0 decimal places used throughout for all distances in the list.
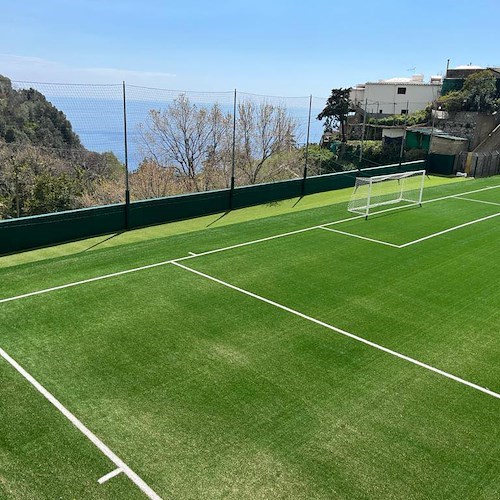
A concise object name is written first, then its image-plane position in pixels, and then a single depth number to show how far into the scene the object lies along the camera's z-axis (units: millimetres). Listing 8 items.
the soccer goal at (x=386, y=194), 22766
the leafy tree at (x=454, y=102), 48562
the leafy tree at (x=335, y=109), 59438
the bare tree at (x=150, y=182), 33469
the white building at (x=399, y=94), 61062
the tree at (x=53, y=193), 25250
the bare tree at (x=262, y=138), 36688
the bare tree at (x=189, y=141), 35281
